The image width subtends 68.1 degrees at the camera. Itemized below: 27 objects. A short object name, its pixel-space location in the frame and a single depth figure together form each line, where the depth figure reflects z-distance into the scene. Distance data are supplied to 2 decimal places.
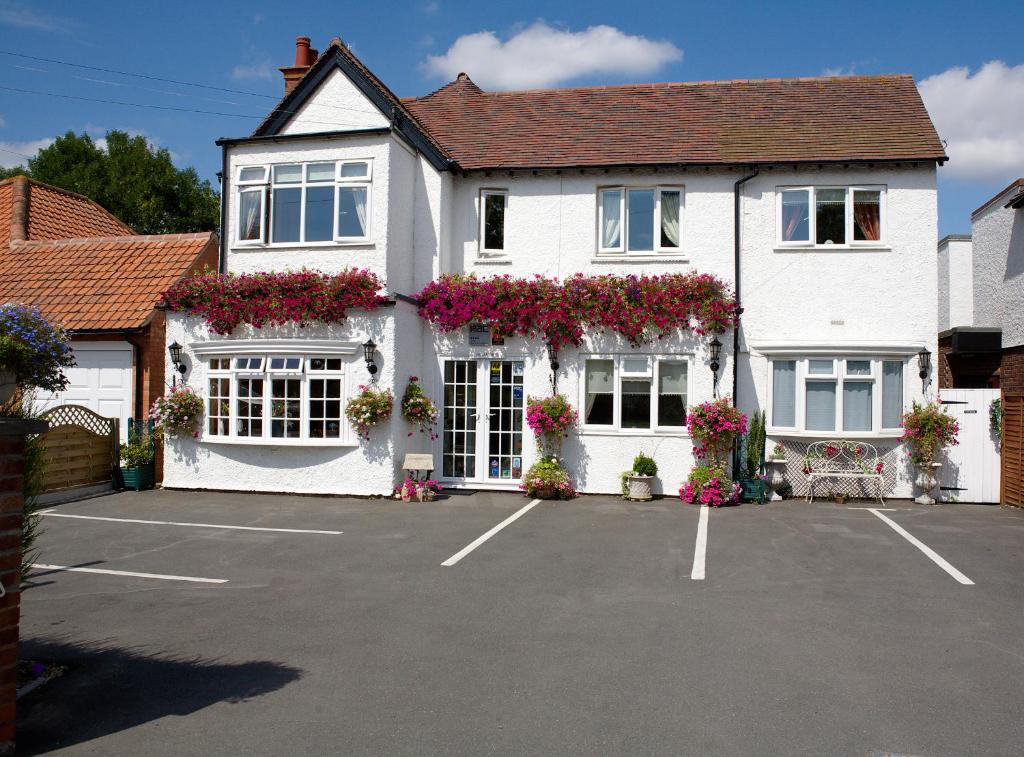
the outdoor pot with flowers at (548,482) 13.77
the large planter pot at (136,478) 14.59
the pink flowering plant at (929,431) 13.42
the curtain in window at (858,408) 13.91
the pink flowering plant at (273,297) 13.51
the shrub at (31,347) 4.65
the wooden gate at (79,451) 13.46
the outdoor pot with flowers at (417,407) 13.91
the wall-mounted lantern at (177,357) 14.49
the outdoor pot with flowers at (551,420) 13.88
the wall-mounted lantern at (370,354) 13.51
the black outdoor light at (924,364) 13.71
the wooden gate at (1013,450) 13.17
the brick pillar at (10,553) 4.30
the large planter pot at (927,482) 13.59
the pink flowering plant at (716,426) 13.27
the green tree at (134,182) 36.59
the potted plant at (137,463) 14.61
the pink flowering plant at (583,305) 13.81
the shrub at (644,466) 13.58
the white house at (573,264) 13.90
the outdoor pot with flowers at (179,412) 14.16
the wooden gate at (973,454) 13.83
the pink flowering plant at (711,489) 13.23
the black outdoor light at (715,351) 13.60
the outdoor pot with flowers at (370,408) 13.32
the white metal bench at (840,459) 13.84
